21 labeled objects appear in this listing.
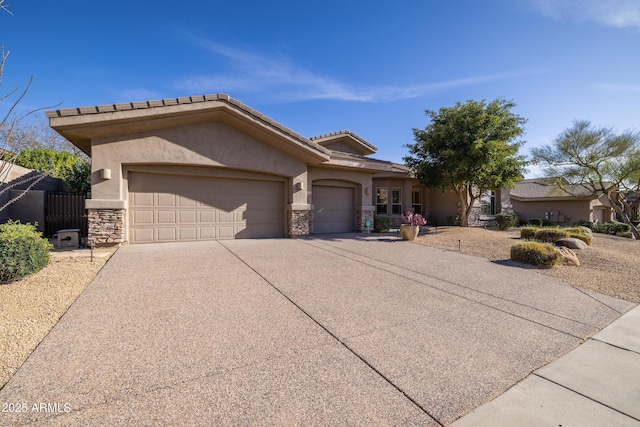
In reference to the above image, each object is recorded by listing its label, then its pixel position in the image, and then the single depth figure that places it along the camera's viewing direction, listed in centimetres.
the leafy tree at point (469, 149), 1343
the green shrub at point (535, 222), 2151
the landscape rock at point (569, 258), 779
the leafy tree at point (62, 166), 1285
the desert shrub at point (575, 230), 1124
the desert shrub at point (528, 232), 1163
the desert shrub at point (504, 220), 1795
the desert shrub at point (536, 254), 740
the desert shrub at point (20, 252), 492
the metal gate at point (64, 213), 1069
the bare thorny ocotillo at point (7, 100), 373
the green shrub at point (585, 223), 2142
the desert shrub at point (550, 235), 1049
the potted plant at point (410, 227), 1184
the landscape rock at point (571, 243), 921
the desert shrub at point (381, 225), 1502
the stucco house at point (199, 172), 857
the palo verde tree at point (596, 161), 1844
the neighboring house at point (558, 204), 2266
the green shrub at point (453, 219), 1830
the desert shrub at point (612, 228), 2048
